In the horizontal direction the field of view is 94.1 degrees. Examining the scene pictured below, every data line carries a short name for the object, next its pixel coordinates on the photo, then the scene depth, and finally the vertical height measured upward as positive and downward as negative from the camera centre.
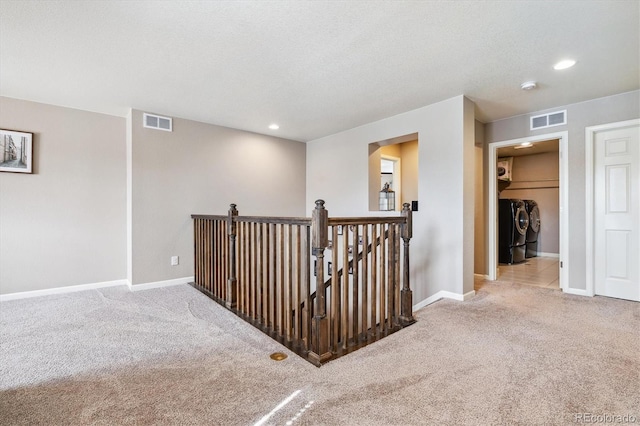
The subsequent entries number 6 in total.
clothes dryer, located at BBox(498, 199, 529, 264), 5.61 -0.31
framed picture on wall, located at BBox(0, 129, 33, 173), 3.39 +0.72
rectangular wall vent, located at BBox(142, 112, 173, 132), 3.93 +1.23
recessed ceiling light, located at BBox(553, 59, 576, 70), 2.56 +1.30
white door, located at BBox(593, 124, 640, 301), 3.28 -0.01
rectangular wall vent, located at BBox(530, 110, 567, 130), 3.68 +1.18
